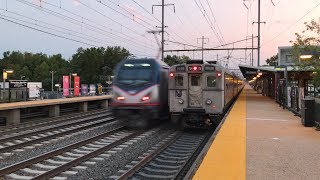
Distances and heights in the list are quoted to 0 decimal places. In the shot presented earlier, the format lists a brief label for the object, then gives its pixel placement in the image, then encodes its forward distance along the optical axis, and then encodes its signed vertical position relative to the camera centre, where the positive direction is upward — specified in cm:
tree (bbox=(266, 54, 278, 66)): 14055 +873
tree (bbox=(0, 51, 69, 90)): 10975 +517
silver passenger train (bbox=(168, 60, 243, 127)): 1645 -35
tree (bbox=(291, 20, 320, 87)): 1980 +177
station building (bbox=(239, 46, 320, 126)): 2075 -18
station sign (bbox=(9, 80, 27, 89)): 3616 -3
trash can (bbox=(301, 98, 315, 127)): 1486 -95
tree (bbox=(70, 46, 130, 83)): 9706 +504
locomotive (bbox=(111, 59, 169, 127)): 1667 -32
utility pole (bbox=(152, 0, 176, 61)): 4271 +552
